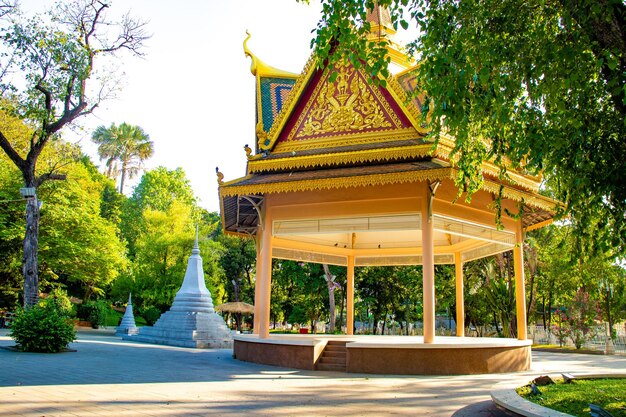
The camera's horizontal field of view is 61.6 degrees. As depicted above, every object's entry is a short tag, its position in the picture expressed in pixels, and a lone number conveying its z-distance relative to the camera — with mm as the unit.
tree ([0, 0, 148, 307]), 16953
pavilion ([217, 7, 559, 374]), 11844
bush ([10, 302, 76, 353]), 14969
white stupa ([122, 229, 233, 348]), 22781
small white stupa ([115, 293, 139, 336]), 30250
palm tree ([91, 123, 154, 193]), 63375
